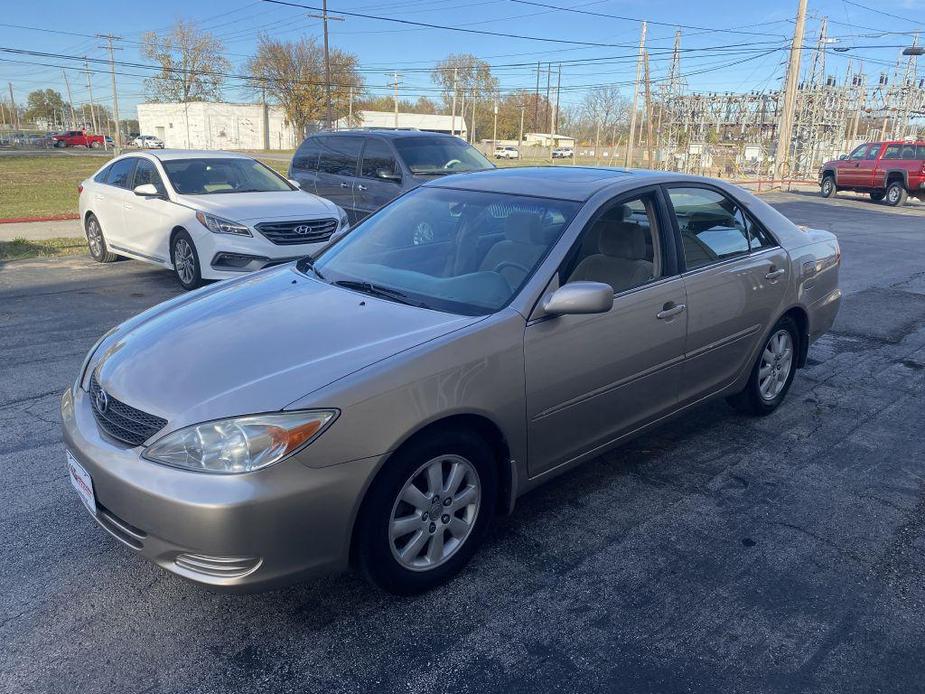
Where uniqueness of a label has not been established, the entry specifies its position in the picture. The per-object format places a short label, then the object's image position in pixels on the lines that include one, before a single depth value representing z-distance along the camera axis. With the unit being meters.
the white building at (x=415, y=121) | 86.99
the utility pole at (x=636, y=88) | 41.00
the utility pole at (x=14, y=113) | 113.80
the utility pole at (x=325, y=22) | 45.25
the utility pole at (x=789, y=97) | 28.38
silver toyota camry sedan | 2.51
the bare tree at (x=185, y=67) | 71.50
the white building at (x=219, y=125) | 78.94
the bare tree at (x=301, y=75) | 67.06
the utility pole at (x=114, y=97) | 54.56
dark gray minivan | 10.48
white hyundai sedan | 8.17
